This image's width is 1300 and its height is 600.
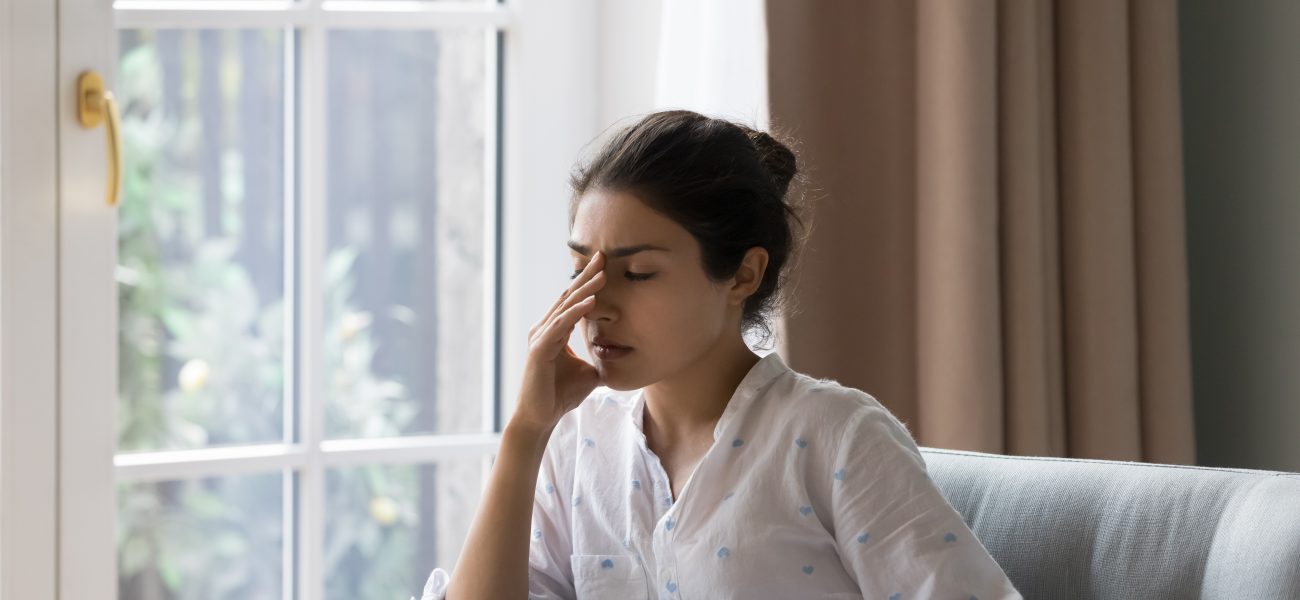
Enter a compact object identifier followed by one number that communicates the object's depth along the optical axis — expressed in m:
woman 2.88
